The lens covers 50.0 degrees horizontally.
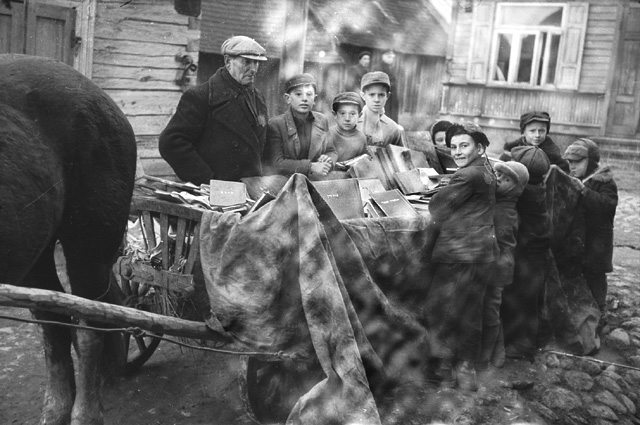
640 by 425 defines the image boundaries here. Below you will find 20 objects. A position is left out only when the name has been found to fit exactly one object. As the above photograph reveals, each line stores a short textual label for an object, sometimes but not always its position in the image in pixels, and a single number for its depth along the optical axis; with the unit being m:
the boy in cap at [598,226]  5.80
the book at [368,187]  4.79
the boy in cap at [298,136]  5.27
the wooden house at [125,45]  7.14
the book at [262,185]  4.57
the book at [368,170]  5.19
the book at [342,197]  4.36
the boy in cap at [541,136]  6.09
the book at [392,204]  4.50
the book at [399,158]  5.50
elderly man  4.73
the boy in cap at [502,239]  4.94
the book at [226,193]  4.03
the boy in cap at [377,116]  6.08
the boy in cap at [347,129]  5.61
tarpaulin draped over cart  3.38
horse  3.17
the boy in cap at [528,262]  5.22
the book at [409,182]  5.24
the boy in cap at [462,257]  4.59
